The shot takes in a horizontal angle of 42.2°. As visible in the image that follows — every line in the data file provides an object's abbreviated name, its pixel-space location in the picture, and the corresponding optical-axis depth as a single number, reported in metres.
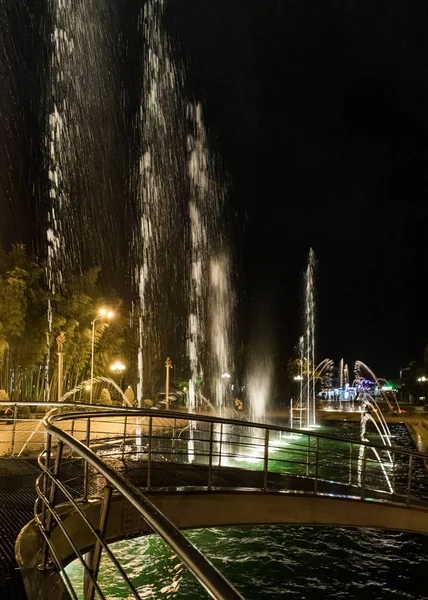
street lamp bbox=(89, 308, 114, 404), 26.95
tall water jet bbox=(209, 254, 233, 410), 49.83
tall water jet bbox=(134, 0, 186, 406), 54.82
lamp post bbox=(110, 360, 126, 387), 42.33
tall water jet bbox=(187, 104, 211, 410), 41.28
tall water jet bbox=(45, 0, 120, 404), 37.30
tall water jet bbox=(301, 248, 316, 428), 43.64
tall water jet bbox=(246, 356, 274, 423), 76.69
